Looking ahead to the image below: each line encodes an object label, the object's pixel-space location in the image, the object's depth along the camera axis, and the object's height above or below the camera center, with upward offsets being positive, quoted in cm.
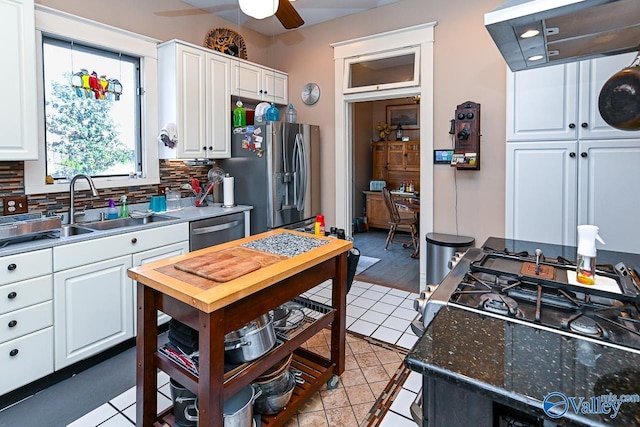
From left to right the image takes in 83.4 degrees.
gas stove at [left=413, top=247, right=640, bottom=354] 88 -33
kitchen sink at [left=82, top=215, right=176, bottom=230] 273 -25
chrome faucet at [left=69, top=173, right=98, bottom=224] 262 +0
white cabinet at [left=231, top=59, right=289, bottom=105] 376 +121
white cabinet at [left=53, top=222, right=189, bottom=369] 217 -65
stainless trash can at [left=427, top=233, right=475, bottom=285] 322 -55
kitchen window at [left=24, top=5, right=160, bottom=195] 262 +68
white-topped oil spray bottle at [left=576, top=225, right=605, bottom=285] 115 -22
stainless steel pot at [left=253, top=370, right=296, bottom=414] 172 -102
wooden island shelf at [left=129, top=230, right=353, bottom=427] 133 -50
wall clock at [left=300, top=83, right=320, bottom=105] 424 +116
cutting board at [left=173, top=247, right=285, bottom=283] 149 -33
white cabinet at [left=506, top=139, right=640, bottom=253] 238 -1
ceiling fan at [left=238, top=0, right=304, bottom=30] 187 +97
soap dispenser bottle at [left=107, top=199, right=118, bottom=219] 297 -16
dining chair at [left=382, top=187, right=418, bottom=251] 544 -50
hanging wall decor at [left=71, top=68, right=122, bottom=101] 283 +86
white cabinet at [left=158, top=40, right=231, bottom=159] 322 +89
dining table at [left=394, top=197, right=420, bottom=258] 558 -24
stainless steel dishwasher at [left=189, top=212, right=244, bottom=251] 300 -35
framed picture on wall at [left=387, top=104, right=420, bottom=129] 668 +141
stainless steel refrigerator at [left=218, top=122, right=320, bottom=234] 357 +20
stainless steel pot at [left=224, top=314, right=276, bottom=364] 159 -68
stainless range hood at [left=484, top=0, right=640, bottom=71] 104 +54
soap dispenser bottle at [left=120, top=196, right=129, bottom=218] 303 -15
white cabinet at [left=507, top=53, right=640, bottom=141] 241 +62
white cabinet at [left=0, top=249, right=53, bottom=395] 193 -71
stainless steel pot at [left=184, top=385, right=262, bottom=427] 150 -95
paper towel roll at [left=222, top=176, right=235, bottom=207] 369 -1
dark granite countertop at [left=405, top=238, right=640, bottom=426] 65 -36
